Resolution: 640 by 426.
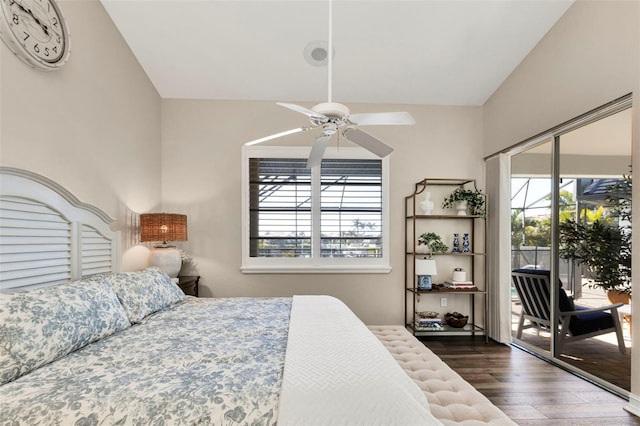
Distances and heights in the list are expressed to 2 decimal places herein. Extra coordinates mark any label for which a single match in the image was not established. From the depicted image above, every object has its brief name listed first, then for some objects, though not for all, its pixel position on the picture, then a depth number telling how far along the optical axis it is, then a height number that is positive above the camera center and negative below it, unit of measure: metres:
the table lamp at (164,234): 3.24 -0.21
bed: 1.14 -0.66
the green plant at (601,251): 2.43 -0.30
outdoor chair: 2.59 -0.88
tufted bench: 1.49 -0.93
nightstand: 3.48 -0.77
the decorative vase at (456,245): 3.93 -0.38
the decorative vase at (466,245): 3.94 -0.38
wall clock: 1.90 +1.15
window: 3.96 +0.03
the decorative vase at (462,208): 3.88 +0.07
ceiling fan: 1.87 +0.56
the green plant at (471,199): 3.83 +0.17
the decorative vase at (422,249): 3.79 -0.41
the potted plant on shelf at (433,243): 3.78 -0.34
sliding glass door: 2.46 -0.23
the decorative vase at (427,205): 3.85 +0.10
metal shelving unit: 3.96 -0.51
